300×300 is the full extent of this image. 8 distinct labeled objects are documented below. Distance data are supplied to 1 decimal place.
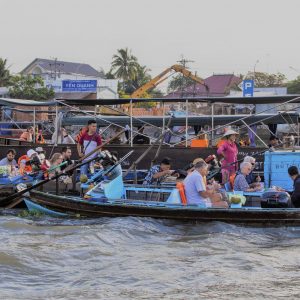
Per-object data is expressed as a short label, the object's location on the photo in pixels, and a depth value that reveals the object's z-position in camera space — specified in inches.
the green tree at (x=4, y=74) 2562.7
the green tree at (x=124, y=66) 3464.6
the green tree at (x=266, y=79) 2882.4
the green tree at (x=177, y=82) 3543.6
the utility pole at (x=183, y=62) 2694.4
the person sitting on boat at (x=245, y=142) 812.9
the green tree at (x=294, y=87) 2745.6
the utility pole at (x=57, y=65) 3101.4
